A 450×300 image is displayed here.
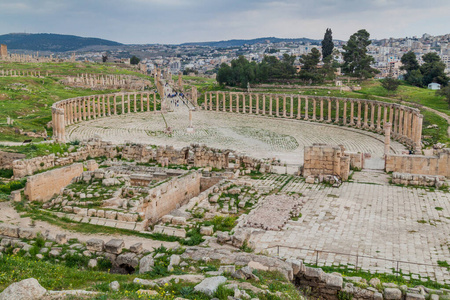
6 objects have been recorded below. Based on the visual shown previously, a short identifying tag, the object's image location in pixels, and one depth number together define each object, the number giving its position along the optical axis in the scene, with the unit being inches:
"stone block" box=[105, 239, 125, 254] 589.0
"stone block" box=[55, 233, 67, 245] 620.9
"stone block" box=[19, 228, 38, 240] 624.7
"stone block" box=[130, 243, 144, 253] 593.9
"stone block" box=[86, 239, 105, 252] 595.8
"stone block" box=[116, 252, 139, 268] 573.0
